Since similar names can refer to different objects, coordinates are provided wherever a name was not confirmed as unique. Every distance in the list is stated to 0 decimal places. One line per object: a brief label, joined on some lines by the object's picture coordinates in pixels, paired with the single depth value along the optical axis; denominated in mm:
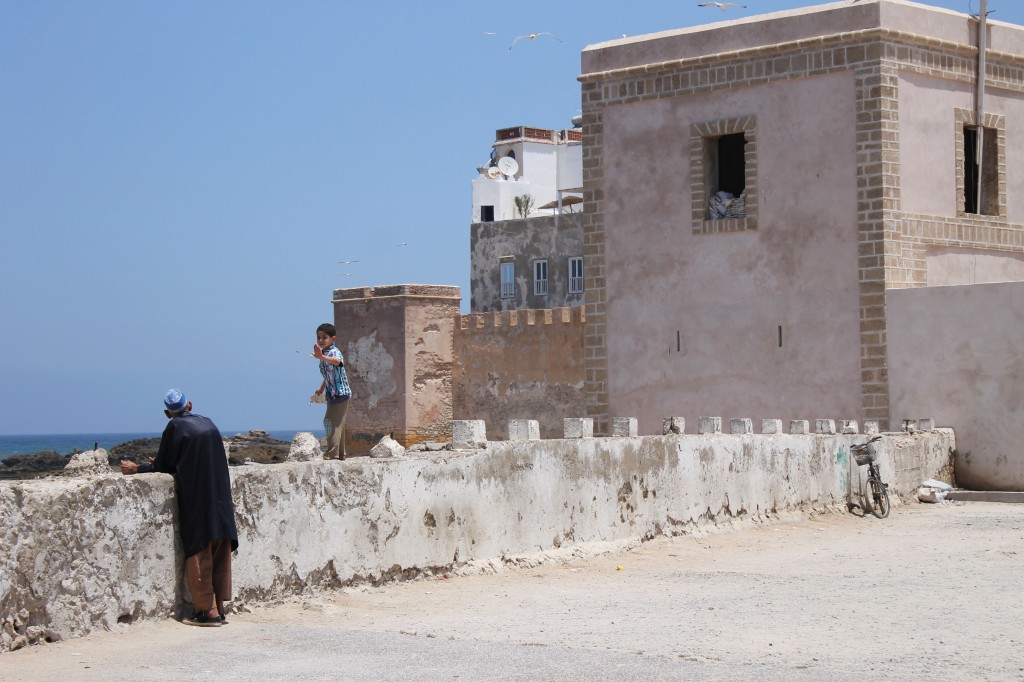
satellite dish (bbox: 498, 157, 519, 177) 87890
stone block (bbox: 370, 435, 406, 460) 14535
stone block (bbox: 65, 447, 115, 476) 12022
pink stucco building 31858
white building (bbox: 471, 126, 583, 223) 85337
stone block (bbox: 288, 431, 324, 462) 13741
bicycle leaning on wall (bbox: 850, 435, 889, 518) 23327
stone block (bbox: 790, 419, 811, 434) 24175
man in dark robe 11826
